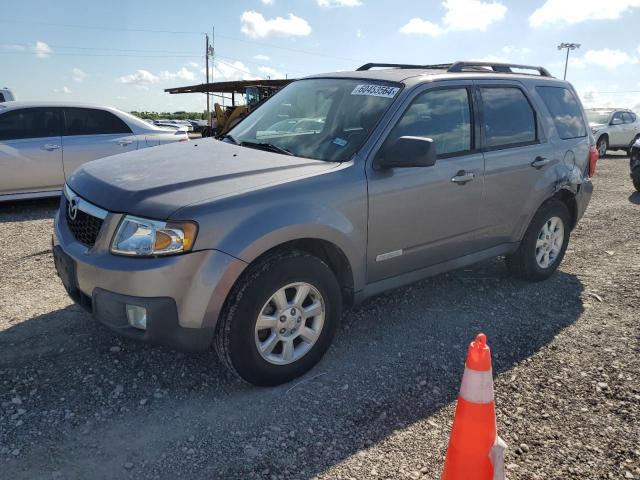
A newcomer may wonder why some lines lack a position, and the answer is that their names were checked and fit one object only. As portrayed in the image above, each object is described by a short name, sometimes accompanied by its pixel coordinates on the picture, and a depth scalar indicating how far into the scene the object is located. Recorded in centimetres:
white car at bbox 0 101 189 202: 703
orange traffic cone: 211
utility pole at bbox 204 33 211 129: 5309
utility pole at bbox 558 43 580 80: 5815
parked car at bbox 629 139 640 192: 1005
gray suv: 272
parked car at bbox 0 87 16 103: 1199
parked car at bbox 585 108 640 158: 1747
